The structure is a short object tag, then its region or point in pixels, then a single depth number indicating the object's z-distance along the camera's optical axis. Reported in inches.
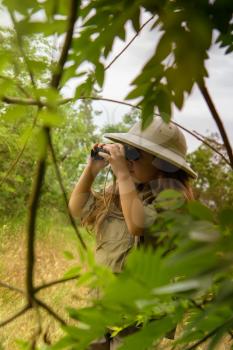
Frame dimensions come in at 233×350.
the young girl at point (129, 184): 69.6
